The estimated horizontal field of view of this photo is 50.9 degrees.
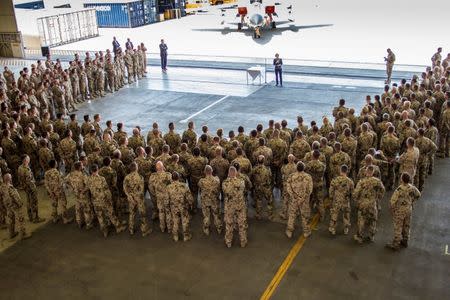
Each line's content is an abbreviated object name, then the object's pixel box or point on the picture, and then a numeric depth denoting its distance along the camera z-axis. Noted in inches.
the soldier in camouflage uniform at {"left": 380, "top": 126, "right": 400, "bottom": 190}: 436.5
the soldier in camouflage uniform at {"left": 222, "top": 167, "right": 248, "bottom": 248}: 364.8
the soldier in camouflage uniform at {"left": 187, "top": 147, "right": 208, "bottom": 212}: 422.6
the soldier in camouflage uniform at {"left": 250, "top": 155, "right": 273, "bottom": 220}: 400.2
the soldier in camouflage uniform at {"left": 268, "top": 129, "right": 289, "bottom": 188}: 445.1
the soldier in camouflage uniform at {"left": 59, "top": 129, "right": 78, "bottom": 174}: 492.1
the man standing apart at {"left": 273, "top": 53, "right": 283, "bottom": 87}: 821.6
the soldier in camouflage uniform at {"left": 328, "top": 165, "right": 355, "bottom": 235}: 369.7
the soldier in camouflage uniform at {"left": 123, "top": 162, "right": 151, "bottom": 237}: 386.3
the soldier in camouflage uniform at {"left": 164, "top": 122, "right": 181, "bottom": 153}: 493.4
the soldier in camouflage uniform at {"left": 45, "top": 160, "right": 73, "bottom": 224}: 409.4
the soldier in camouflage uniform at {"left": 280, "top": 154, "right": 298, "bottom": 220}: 393.7
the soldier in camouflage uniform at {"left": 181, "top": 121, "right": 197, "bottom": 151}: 495.5
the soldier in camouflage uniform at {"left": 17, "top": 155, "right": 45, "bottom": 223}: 410.3
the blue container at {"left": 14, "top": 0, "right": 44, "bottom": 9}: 1732.3
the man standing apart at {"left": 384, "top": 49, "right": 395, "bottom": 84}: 787.0
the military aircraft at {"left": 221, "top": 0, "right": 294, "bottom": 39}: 1226.6
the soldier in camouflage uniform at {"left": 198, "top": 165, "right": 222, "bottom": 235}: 374.9
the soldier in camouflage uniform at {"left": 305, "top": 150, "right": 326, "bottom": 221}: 392.2
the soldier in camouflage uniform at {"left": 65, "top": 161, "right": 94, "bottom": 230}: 397.1
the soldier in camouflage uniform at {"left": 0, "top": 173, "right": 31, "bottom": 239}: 387.5
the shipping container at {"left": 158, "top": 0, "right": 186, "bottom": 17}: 1850.4
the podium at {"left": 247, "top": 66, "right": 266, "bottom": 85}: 852.7
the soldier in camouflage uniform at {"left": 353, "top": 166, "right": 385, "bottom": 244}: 358.0
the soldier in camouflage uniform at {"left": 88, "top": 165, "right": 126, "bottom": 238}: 387.5
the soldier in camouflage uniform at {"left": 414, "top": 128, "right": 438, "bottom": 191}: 432.8
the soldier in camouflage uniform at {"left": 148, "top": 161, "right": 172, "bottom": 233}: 382.3
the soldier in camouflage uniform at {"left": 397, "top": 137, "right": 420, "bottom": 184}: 405.7
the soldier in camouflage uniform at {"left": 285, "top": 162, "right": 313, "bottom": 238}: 368.8
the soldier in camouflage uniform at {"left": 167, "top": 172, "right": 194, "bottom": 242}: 371.2
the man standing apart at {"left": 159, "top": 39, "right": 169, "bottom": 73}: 935.0
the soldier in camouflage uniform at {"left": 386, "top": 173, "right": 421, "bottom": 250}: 344.2
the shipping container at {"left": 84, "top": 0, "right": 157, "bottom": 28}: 1731.1
